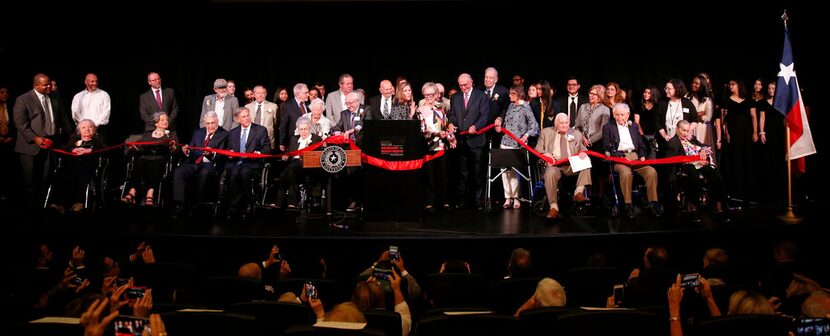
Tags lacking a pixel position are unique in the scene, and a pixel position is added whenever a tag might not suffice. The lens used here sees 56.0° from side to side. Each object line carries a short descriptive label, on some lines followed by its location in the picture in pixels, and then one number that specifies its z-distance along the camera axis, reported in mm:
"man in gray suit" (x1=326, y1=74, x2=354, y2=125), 10672
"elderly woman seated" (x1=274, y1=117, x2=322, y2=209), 9070
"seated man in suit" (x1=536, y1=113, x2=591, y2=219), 8984
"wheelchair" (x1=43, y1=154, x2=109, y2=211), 9500
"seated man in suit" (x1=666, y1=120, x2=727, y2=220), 8781
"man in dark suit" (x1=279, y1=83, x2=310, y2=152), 10695
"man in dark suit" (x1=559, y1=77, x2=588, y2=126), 10664
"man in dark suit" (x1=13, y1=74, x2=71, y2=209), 10117
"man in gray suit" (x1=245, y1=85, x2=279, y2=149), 10977
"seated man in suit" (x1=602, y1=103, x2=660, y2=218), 9070
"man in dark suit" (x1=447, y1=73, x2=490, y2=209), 9992
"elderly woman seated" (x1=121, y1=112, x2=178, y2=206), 9680
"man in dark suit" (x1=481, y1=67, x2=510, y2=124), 10293
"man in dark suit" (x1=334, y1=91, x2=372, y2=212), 9586
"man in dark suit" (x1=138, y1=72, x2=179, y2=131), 11289
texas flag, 8938
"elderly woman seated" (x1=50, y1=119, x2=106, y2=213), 9625
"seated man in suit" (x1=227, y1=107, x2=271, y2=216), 8977
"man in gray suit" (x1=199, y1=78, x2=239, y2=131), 11156
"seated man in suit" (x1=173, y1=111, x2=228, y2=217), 9117
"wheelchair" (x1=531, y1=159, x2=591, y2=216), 9094
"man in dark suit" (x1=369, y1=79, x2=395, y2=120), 10039
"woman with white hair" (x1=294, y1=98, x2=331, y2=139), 9430
